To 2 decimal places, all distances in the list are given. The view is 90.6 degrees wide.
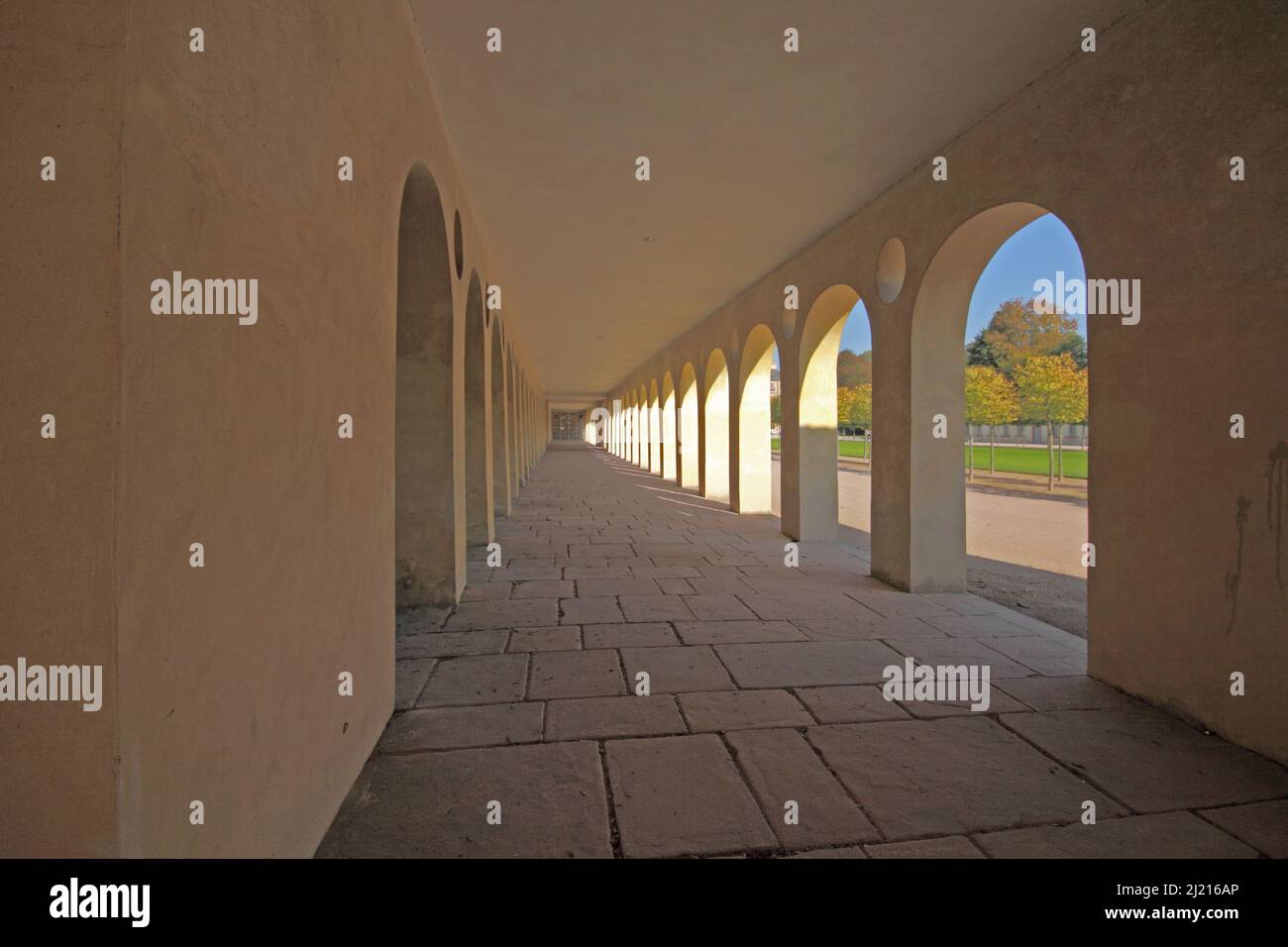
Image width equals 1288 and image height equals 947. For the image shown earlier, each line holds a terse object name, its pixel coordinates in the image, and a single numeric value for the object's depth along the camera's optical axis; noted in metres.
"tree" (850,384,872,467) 32.50
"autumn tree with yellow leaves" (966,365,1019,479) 20.91
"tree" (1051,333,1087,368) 35.50
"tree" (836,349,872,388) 60.45
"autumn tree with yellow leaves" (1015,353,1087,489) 18.67
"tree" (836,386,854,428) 32.62
